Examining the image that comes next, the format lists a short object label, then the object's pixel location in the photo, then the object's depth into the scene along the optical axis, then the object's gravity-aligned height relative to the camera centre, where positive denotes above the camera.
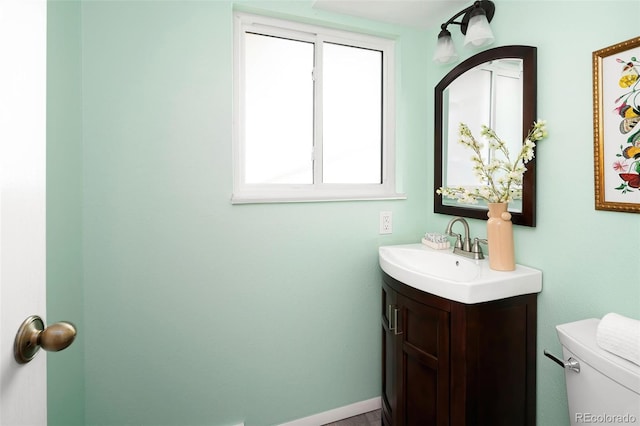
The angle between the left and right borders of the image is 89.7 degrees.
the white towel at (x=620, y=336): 0.85 -0.34
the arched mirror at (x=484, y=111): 1.30 +0.48
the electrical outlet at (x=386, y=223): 1.80 -0.06
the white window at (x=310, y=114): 1.62 +0.54
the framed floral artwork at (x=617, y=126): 0.98 +0.28
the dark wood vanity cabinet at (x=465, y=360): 1.15 -0.56
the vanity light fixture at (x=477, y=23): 1.41 +0.86
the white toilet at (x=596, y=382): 0.85 -0.48
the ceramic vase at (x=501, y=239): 1.28 -0.10
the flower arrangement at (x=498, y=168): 1.24 +0.19
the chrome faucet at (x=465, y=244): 1.49 -0.15
